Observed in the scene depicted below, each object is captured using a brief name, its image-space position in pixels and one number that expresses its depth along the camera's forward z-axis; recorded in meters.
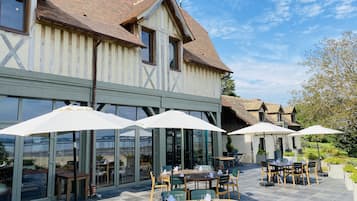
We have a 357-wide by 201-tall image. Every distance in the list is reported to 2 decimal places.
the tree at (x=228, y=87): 42.00
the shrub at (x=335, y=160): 12.52
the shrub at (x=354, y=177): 7.37
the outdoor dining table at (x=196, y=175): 7.26
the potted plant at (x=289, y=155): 15.01
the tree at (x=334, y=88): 19.22
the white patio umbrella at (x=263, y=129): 10.76
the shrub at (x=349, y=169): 9.57
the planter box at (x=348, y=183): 9.27
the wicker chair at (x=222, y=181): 7.46
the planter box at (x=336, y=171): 12.29
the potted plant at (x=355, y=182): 7.35
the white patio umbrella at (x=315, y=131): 12.32
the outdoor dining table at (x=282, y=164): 10.40
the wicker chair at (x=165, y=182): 7.82
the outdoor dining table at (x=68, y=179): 7.40
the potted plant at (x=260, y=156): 18.37
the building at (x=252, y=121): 19.84
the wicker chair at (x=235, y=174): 8.02
